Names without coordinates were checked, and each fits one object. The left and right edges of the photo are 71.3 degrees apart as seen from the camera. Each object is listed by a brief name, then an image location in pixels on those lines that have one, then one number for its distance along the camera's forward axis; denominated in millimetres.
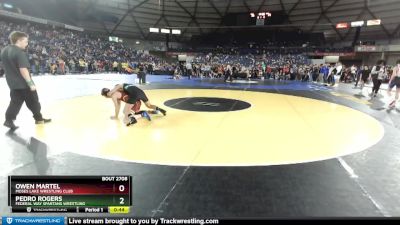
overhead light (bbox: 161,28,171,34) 40775
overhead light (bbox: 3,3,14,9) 26594
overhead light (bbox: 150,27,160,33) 40078
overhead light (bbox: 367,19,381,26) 30988
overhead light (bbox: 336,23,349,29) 33497
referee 4469
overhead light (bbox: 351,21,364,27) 32222
